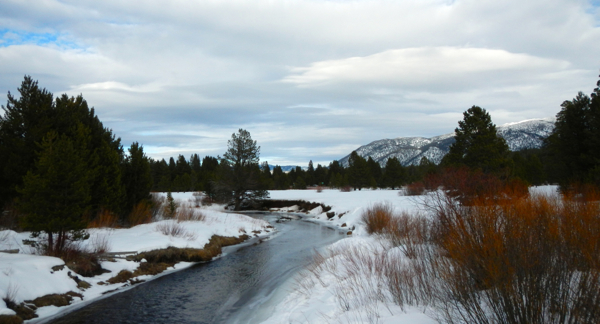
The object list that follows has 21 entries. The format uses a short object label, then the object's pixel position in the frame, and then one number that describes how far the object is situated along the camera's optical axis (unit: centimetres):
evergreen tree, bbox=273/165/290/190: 10301
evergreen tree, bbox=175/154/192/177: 9752
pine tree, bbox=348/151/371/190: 7938
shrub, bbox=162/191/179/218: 2248
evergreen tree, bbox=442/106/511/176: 2914
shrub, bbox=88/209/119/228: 1611
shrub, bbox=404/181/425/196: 3447
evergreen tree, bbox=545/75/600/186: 2242
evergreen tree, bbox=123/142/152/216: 2095
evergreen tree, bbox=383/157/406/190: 8112
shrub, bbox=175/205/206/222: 2235
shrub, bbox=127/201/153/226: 1992
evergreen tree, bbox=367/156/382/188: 8997
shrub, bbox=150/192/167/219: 2336
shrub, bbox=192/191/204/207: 4715
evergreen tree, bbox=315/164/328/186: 11795
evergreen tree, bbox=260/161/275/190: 10731
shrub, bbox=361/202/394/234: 1627
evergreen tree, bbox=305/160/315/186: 11756
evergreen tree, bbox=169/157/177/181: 9712
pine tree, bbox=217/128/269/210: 4781
